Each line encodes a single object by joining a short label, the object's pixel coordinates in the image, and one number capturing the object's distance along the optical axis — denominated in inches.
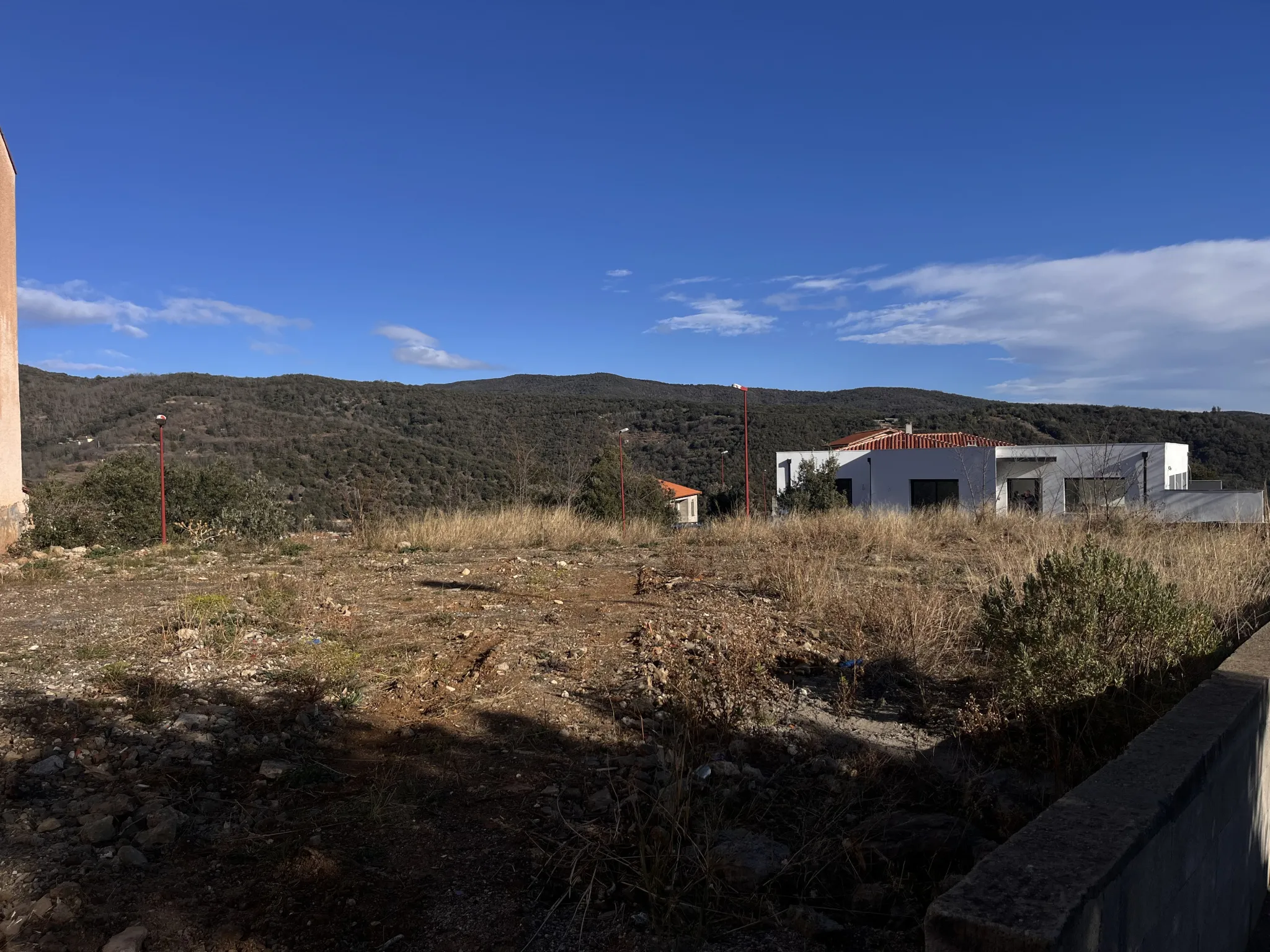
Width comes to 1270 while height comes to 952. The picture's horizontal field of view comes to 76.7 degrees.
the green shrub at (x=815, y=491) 1074.7
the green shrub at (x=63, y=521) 491.5
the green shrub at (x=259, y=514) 590.6
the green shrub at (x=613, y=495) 936.3
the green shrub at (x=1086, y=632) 161.2
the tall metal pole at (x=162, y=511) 534.0
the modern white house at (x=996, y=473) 1002.7
